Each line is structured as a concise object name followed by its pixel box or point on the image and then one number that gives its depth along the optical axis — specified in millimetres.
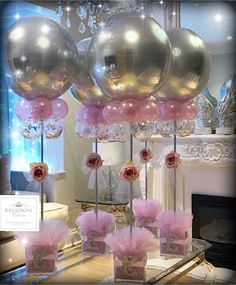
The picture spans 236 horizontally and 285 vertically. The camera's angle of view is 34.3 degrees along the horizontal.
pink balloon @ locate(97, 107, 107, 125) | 1572
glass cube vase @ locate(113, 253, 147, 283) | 1245
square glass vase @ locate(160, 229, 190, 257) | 1504
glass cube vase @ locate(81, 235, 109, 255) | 1484
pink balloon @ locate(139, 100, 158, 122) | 1287
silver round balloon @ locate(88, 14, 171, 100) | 1197
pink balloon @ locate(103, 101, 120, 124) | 1286
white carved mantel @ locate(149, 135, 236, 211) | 2734
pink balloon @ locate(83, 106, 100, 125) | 1581
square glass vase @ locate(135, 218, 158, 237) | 1639
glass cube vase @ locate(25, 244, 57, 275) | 1281
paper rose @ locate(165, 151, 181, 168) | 1667
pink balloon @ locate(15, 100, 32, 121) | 1315
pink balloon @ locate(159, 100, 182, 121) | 1527
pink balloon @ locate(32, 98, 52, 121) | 1299
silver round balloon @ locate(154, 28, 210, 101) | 1472
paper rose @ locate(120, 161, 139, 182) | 1271
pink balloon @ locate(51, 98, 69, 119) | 1355
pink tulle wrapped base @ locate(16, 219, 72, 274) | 1277
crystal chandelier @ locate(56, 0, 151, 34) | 2654
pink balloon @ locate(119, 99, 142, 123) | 1260
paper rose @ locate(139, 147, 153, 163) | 1860
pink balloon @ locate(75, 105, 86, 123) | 1610
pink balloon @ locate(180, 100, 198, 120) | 1532
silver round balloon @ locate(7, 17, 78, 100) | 1229
